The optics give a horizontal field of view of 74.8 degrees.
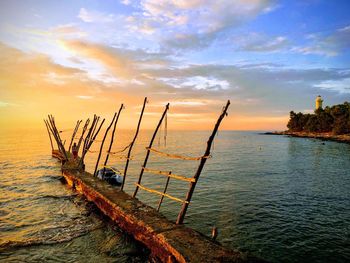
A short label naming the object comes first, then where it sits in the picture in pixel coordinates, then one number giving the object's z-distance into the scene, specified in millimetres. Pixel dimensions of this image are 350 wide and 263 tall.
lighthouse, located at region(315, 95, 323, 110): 113875
